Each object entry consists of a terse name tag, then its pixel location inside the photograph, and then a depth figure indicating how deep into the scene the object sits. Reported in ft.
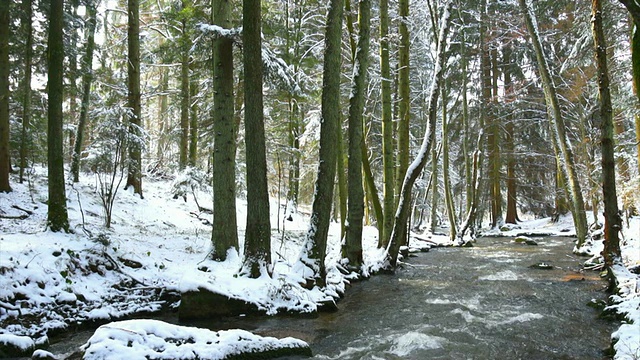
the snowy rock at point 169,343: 12.73
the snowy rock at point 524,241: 58.12
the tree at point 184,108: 53.45
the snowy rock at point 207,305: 22.02
